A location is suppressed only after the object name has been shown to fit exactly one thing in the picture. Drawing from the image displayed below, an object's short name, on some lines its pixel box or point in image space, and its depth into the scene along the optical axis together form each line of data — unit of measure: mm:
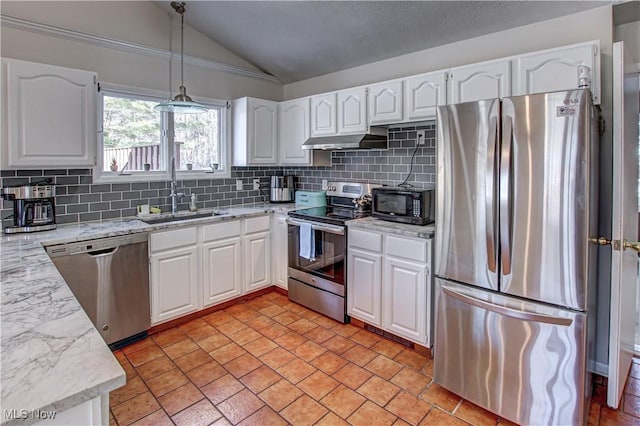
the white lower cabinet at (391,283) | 2695
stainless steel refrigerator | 1790
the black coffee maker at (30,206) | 2559
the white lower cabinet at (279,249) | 3824
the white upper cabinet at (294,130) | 3939
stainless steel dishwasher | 2554
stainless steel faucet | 3613
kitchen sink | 3357
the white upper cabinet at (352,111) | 3360
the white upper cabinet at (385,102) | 3082
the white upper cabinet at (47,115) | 2459
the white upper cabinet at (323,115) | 3627
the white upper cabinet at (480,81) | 2496
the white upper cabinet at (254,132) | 3958
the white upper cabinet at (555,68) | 2189
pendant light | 2883
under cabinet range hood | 3305
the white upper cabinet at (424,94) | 2797
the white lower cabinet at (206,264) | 3068
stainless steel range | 3277
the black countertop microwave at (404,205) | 2887
